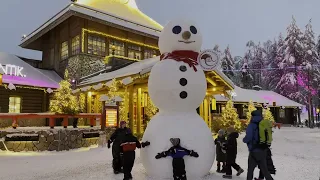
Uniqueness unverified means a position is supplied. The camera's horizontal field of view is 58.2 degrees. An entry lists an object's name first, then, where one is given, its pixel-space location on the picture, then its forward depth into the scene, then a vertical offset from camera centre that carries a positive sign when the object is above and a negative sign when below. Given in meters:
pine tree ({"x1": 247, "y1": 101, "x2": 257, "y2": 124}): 22.77 +0.11
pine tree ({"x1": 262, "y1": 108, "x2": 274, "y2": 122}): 23.73 -0.49
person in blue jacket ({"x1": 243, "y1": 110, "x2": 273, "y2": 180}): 5.45 -0.78
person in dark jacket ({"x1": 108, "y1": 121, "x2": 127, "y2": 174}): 6.75 -0.93
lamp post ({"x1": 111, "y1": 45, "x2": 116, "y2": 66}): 22.19 +4.74
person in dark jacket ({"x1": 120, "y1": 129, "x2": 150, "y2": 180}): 6.08 -0.88
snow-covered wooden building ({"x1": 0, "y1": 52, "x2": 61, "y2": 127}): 17.16 +1.50
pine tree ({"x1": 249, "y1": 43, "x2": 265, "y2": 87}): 48.11 +7.42
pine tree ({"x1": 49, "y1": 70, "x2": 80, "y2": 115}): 12.72 +0.31
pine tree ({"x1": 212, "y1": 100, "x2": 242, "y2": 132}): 18.28 -0.53
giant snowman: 5.78 +0.15
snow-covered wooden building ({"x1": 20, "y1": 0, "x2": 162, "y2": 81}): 20.56 +5.77
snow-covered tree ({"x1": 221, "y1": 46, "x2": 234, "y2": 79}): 44.69 +7.17
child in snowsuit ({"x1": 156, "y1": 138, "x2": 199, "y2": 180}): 5.52 -0.90
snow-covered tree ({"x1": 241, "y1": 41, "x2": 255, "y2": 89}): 42.54 +4.74
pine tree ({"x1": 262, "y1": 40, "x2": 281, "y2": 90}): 42.41 +6.01
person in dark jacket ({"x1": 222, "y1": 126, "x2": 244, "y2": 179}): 6.42 -1.00
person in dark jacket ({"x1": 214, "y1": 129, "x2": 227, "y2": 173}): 6.71 -0.91
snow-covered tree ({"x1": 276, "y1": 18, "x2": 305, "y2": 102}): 36.47 +6.10
